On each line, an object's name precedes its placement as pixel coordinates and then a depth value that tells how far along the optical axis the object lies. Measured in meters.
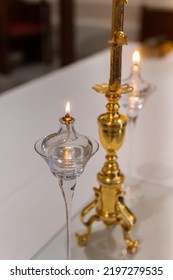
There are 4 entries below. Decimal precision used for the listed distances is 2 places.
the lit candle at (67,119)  0.49
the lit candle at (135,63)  0.69
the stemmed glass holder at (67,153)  0.48
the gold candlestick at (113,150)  0.51
